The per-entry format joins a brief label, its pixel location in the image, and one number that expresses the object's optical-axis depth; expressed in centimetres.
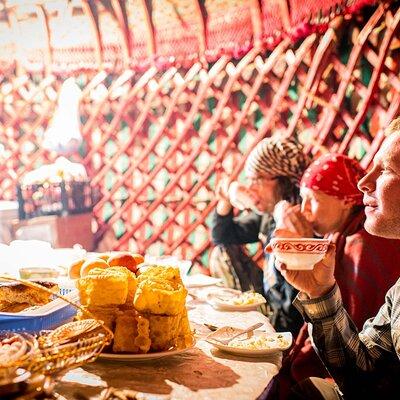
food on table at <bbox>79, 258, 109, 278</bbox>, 123
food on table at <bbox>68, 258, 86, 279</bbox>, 140
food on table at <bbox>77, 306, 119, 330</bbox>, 98
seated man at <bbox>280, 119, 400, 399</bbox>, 126
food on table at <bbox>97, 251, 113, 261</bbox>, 135
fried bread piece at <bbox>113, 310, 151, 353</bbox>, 98
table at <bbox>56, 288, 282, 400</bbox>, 88
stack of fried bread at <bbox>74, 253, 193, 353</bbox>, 97
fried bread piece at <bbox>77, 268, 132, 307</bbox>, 98
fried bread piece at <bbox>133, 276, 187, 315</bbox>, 97
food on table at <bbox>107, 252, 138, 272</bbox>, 125
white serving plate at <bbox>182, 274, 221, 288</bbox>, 177
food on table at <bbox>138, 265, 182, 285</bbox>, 105
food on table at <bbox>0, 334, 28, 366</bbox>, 71
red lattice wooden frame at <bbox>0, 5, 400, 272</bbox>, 287
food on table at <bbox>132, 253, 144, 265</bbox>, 133
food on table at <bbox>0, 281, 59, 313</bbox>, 100
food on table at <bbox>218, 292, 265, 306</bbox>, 153
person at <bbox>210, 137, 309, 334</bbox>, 196
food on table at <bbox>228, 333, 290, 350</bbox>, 109
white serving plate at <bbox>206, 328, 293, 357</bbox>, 106
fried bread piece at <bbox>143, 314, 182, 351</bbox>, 98
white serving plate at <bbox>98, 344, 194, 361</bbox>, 96
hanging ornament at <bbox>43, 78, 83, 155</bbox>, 404
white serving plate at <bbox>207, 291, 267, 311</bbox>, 149
